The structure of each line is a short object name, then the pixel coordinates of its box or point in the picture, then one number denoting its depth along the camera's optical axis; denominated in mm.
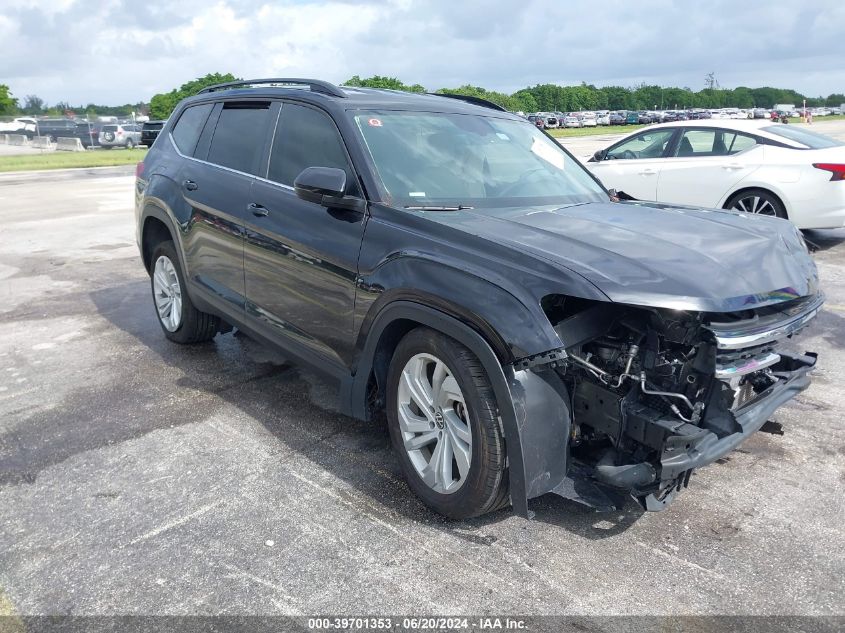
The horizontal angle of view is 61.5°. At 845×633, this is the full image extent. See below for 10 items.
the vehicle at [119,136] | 41188
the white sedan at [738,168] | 8539
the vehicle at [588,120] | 73250
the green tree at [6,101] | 87000
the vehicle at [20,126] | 49938
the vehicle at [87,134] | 41906
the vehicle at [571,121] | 72688
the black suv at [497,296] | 2844
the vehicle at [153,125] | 33181
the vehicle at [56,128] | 46919
